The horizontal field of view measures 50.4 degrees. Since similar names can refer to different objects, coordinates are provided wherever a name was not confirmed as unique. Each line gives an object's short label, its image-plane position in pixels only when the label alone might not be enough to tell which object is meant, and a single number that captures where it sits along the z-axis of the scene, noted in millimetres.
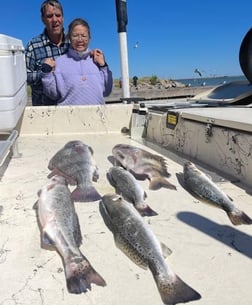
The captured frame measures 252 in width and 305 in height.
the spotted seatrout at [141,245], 1178
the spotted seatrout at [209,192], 1728
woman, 3455
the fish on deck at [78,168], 1997
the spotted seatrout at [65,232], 1255
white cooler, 2389
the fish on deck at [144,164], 2251
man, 3626
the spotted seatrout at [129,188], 1837
